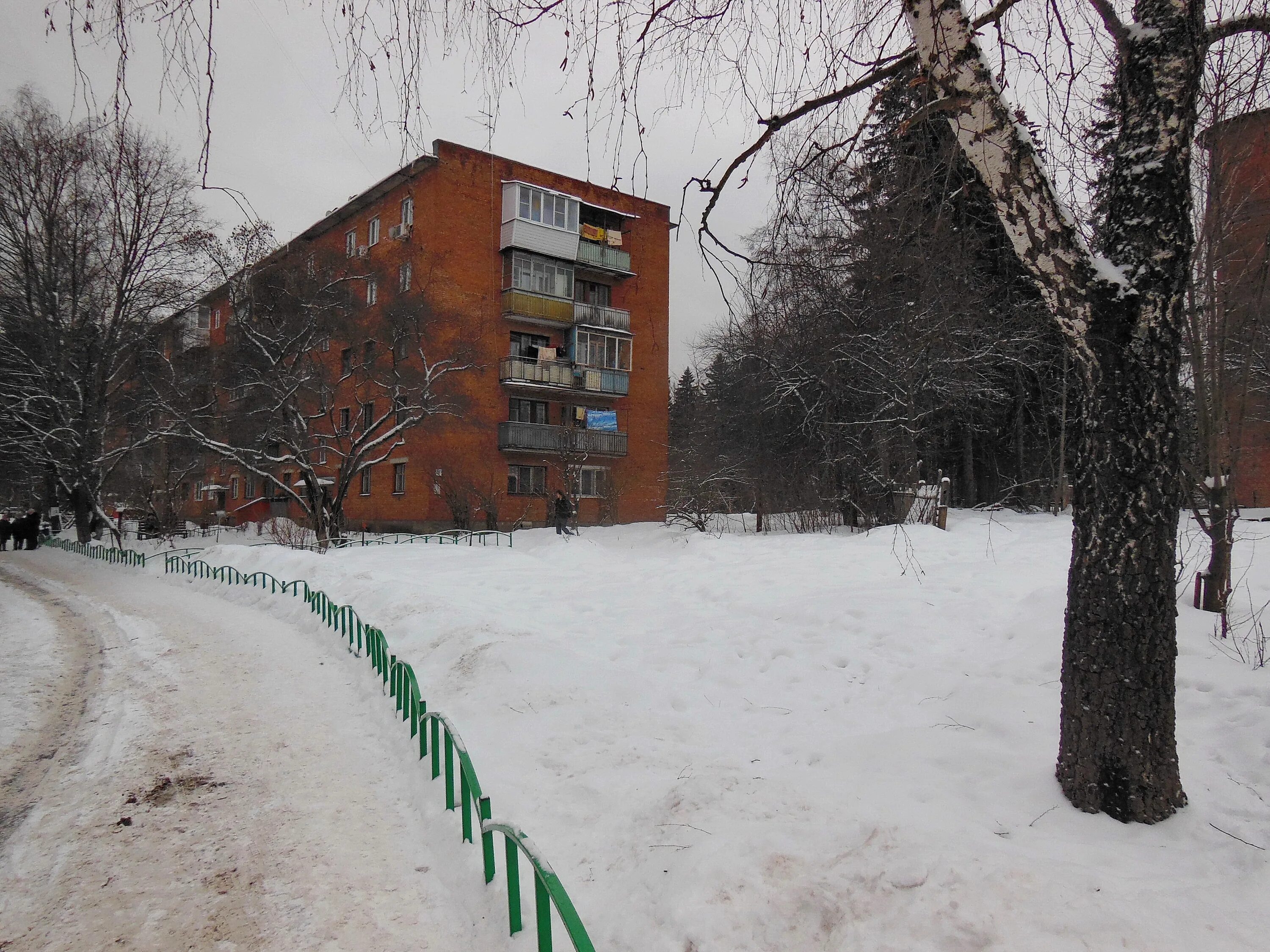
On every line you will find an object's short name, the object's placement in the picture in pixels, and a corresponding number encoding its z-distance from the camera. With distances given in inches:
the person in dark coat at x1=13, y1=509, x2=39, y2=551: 1042.7
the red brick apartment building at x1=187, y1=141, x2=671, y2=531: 1111.6
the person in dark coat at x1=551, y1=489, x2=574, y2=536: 947.3
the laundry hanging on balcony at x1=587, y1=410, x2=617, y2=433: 1288.1
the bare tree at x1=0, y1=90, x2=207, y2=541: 887.1
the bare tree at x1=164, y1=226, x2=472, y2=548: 840.3
